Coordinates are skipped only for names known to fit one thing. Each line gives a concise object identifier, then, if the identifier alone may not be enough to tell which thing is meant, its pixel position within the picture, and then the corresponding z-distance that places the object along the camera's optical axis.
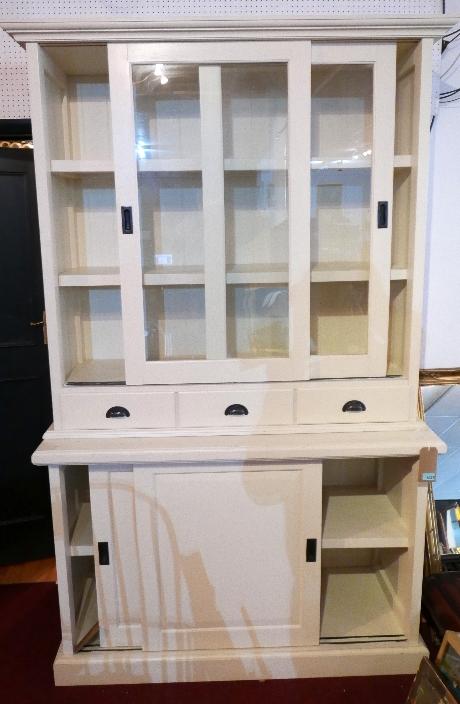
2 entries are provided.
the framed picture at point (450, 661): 1.73
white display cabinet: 1.88
